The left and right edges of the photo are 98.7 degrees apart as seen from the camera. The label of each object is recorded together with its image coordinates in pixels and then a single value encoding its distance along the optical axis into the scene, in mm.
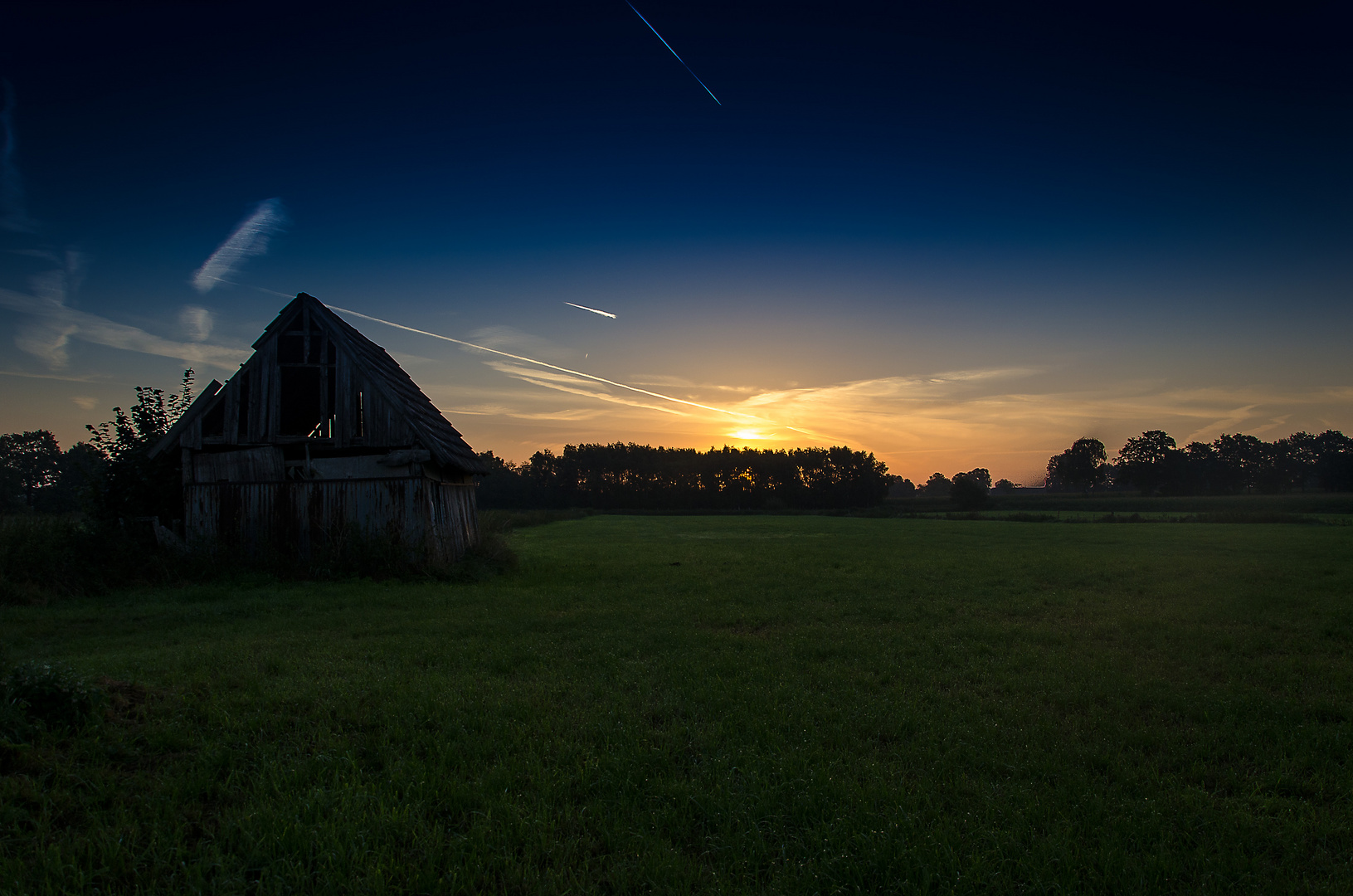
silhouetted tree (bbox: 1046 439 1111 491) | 140625
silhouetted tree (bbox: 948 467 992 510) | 94125
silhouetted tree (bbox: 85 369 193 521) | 17219
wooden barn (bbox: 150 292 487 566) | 17312
